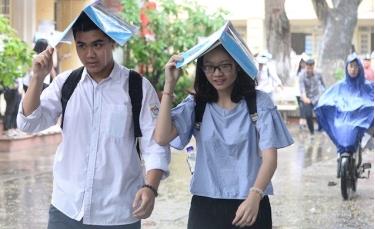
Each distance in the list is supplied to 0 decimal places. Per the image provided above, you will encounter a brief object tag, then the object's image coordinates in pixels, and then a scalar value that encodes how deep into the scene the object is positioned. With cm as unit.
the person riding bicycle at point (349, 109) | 802
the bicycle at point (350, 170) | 791
